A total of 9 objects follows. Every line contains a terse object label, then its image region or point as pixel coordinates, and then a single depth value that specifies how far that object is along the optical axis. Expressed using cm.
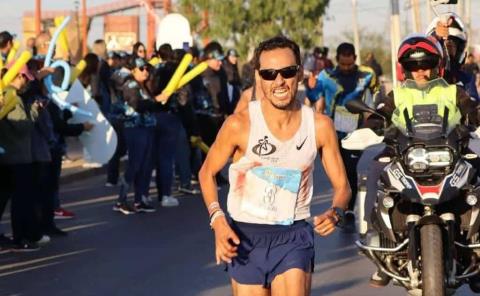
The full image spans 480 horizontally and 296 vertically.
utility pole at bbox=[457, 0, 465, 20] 5831
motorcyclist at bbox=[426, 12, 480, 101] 1128
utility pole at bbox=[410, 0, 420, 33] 4910
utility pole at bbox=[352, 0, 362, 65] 5605
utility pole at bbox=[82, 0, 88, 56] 5437
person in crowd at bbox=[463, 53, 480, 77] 3327
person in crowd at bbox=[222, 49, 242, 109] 2023
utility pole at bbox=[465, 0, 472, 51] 6611
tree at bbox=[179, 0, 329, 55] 6425
